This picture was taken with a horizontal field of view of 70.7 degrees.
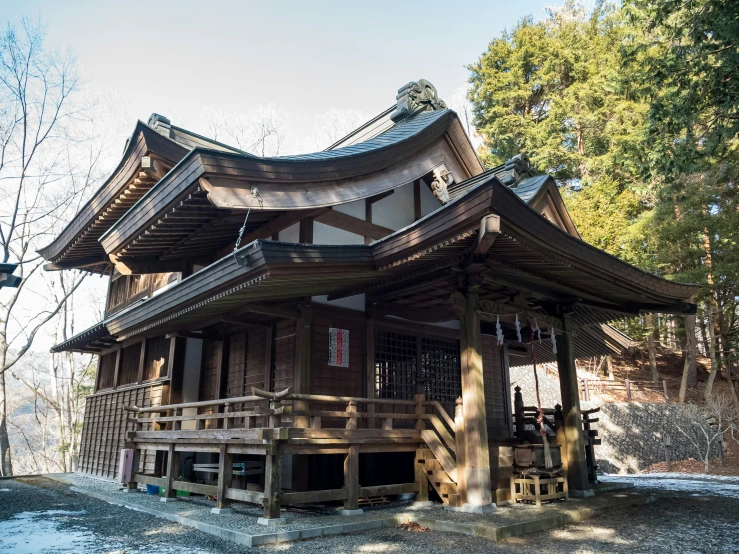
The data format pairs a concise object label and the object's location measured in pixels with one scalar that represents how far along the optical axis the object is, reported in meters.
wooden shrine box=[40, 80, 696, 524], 6.01
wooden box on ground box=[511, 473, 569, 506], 6.84
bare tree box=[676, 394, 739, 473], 17.61
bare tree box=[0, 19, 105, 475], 16.53
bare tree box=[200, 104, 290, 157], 28.36
